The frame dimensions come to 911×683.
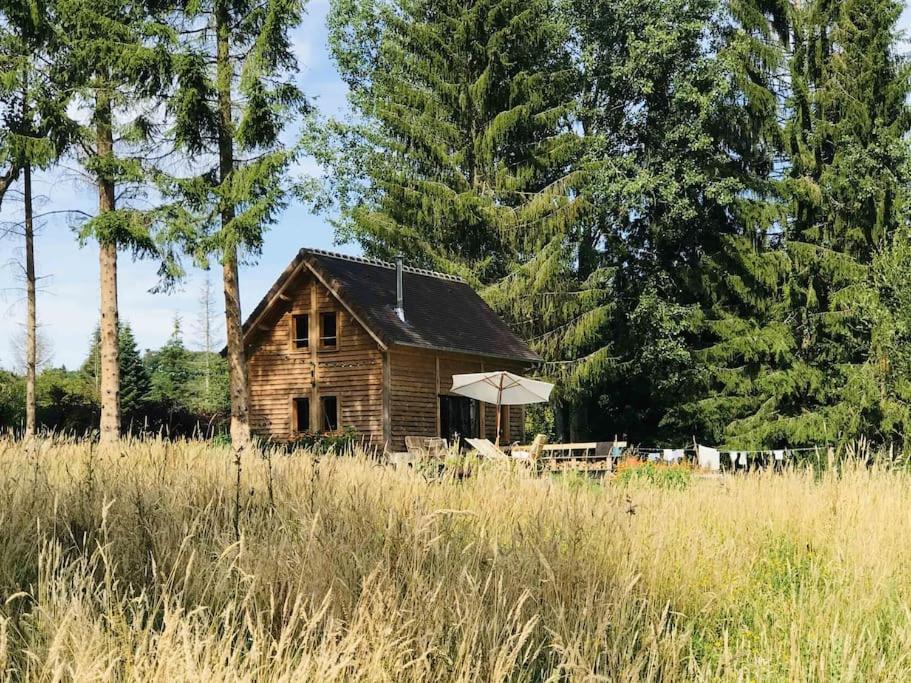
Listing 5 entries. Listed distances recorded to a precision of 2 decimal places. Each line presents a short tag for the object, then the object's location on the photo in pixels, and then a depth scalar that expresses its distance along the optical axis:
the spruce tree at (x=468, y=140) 32.38
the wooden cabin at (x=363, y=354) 26.17
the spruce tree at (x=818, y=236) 27.30
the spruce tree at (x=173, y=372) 53.75
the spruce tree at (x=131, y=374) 43.06
